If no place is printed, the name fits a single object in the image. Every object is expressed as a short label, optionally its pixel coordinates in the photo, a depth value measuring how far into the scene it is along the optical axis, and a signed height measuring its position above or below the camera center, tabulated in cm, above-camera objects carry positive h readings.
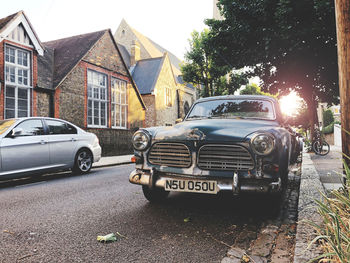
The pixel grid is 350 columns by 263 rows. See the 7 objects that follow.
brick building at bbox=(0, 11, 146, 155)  1288 +330
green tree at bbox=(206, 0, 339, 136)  1013 +378
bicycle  1295 -42
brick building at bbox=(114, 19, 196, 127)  2962 +679
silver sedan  647 -11
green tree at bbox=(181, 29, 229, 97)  3056 +754
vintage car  335 -23
